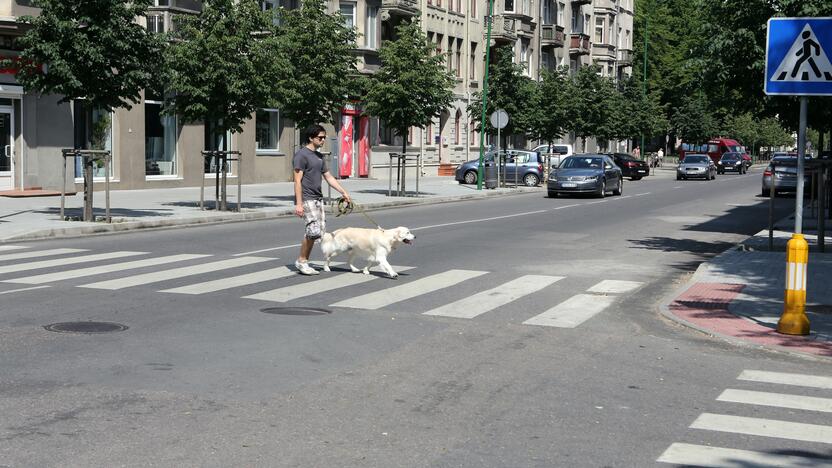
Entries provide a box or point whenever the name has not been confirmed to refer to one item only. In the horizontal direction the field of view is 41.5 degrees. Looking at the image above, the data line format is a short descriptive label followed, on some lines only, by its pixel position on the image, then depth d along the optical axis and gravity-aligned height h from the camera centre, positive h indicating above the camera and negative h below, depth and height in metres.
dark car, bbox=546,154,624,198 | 38.38 -0.89
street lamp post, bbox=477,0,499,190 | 42.66 +1.01
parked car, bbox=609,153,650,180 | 62.53 -0.77
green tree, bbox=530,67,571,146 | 54.69 +2.17
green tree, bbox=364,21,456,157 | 34.88 +2.08
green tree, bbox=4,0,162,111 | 21.11 +1.81
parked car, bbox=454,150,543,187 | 48.72 -0.84
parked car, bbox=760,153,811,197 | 40.09 -0.82
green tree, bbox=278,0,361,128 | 30.20 +2.34
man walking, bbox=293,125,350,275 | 14.07 -0.57
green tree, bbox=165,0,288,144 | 24.95 +1.87
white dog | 13.83 -1.20
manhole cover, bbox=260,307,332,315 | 11.01 -1.66
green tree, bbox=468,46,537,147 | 47.12 +2.40
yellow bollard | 10.27 -1.28
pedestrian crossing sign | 10.70 +0.96
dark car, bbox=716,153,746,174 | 80.19 -0.73
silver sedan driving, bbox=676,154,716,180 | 62.62 -0.84
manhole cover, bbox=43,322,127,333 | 9.54 -1.61
